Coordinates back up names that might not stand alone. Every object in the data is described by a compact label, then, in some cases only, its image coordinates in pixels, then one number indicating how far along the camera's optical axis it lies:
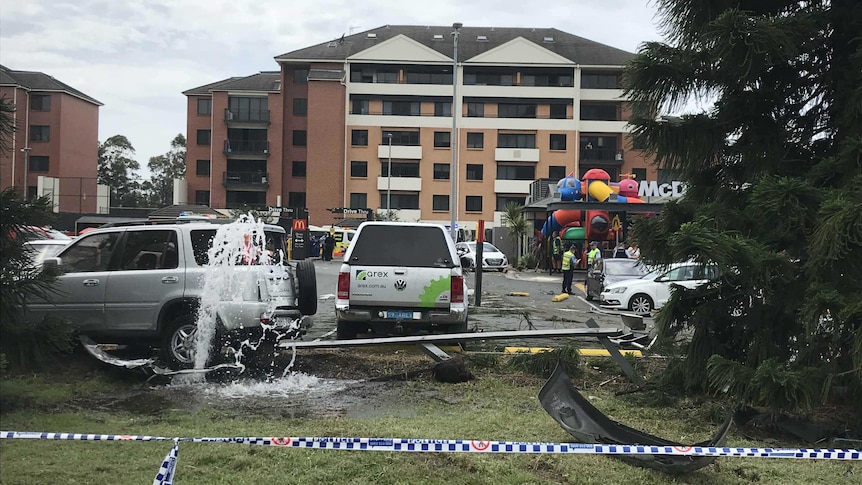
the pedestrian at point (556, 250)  33.18
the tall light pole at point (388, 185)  70.06
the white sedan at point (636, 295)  20.72
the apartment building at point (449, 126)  71.75
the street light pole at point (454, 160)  36.32
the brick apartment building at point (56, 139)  67.88
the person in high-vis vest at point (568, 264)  25.16
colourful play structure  37.09
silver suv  9.34
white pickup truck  11.21
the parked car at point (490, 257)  42.66
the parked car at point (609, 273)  22.84
